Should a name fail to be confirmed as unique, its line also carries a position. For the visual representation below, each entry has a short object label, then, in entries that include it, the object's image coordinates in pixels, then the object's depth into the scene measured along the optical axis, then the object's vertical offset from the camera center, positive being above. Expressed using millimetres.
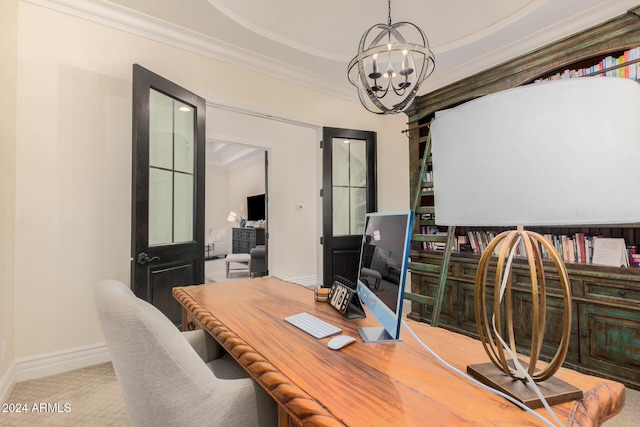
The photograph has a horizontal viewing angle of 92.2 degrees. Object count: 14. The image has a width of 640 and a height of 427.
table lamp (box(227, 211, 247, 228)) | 8867 -102
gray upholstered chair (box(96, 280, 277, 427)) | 745 -406
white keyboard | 1098 -424
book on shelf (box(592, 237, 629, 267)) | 2068 -254
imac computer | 945 -196
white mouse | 971 -413
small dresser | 7416 -645
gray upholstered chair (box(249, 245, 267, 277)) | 5348 -828
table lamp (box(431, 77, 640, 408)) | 570 +91
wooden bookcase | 1996 -531
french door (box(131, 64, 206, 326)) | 2219 +197
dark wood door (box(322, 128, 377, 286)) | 3900 +270
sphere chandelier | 1810 +952
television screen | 7846 +172
